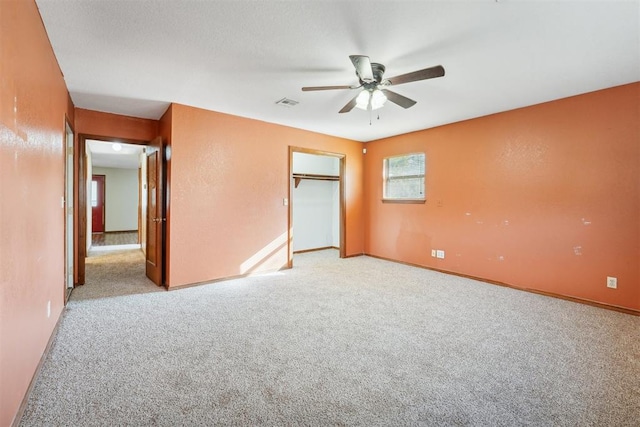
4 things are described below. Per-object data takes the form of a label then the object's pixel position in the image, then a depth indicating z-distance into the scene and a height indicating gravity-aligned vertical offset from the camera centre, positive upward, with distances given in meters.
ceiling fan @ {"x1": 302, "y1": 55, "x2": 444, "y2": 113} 2.27 +1.10
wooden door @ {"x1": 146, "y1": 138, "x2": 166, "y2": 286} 3.96 -0.09
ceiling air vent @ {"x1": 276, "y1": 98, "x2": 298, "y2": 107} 3.66 +1.33
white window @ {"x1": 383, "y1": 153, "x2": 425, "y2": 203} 5.23 +0.57
